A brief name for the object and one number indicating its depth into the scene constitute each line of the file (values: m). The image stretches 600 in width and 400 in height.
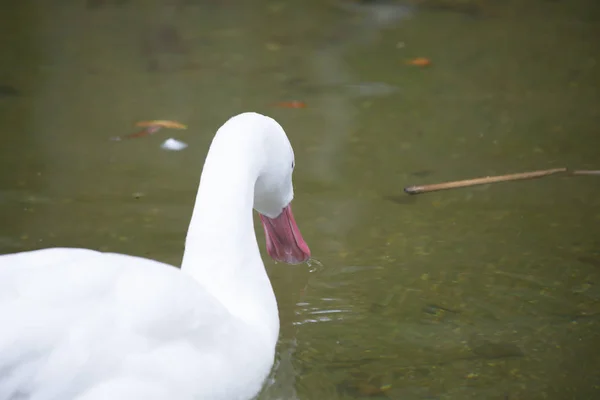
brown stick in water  8.37
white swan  4.30
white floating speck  9.34
